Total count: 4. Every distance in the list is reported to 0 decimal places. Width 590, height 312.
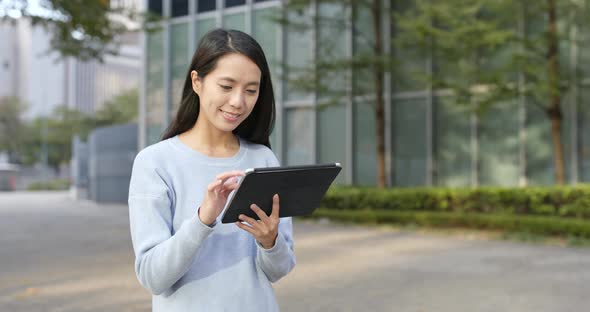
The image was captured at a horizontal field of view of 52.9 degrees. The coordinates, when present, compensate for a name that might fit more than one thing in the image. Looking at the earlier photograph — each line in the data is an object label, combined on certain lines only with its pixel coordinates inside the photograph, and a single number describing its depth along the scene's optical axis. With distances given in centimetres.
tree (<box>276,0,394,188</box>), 1526
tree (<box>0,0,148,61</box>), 1106
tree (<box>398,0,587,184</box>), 1250
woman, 158
